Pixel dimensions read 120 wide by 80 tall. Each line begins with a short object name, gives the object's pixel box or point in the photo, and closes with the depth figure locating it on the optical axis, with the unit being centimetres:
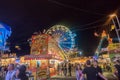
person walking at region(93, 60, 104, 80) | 325
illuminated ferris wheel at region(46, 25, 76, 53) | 1579
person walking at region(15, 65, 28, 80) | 326
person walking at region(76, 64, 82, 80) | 478
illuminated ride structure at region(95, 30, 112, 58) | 2202
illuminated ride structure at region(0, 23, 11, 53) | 971
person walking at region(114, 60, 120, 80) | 401
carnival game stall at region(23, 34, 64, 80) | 984
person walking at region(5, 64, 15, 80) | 313
